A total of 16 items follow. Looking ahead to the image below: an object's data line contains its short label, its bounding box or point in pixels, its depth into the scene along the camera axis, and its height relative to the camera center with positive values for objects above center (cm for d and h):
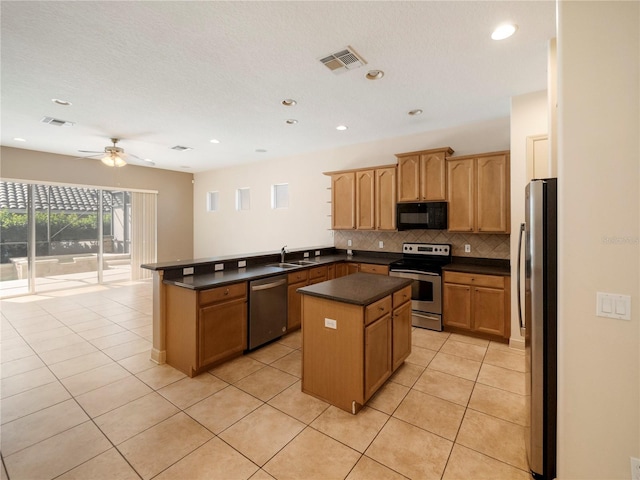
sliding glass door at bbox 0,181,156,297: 591 +11
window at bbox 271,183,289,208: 671 +100
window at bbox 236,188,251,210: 745 +103
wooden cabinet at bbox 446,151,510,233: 381 +60
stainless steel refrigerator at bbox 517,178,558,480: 163 -48
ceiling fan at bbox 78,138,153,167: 488 +140
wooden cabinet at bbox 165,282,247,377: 291 -89
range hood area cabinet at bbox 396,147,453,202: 428 +93
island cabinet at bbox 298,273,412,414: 231 -85
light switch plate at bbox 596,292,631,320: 131 -32
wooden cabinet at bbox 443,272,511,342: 366 -88
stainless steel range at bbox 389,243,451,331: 410 -62
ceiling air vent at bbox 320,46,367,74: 259 +162
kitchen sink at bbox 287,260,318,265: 456 -38
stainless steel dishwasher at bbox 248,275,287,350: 343 -87
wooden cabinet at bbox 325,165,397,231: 479 +67
